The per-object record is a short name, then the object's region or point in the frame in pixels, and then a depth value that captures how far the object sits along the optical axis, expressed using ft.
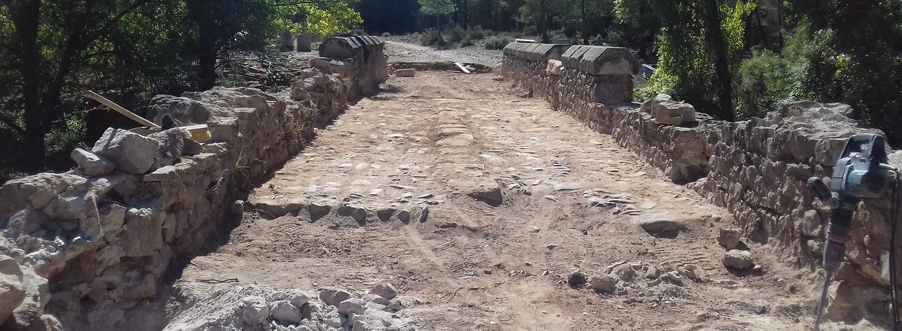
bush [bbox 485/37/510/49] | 110.01
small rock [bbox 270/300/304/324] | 12.11
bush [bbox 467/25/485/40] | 130.69
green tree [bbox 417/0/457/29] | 142.85
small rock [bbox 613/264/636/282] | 14.52
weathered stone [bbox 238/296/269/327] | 11.98
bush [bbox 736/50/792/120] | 37.32
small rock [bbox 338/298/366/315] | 12.55
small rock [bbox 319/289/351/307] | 12.94
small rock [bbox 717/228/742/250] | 15.62
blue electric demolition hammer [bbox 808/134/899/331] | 10.52
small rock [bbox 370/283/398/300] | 13.68
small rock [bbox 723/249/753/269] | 14.64
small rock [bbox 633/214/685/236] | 16.80
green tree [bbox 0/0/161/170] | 33.27
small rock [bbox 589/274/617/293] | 14.16
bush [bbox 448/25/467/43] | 130.11
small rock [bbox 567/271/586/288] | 14.51
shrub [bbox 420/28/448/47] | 121.61
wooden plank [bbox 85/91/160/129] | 16.06
